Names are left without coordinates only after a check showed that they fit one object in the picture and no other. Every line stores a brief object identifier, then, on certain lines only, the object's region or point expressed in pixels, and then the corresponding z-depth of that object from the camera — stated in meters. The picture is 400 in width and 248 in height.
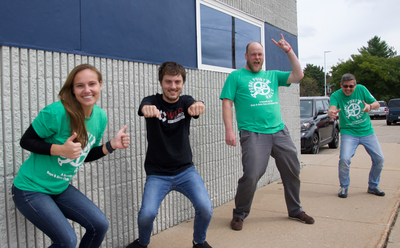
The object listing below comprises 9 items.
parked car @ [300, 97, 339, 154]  9.28
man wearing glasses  4.92
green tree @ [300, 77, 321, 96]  58.34
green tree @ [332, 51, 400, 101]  42.72
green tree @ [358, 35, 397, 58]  60.22
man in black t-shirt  2.78
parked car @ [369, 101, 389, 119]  29.14
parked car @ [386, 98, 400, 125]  22.05
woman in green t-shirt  2.08
